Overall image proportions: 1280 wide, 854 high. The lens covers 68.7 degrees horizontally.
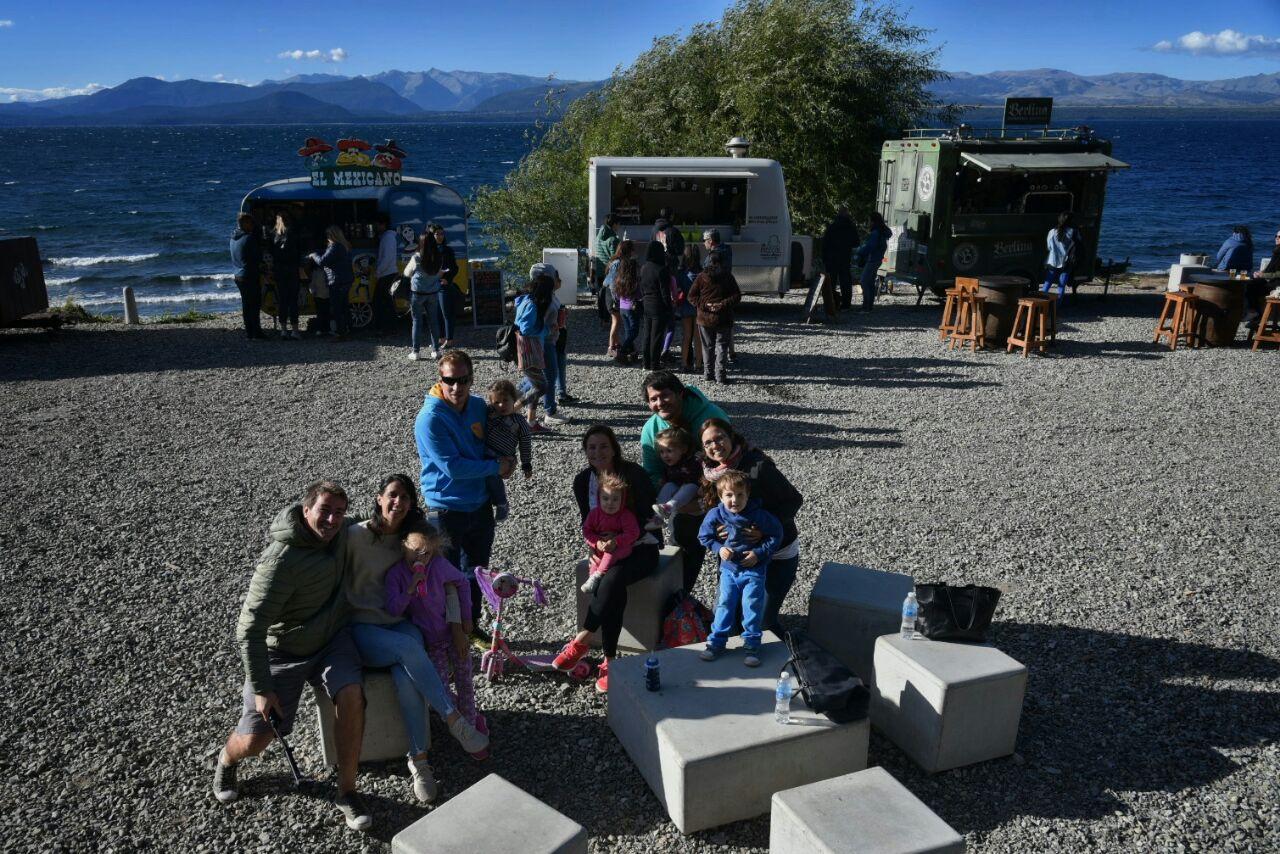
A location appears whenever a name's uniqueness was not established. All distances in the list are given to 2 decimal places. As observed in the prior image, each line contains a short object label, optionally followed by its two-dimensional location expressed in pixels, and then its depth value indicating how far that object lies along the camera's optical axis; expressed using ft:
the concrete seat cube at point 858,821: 11.49
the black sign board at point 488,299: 47.01
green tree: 64.59
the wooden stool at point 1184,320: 43.62
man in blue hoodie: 16.81
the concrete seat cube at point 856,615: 16.88
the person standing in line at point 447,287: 40.30
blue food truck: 46.39
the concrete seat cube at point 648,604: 17.31
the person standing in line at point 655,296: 36.40
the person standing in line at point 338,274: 43.50
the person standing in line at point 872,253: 51.83
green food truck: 50.52
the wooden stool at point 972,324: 43.47
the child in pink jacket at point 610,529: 16.25
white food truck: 48.83
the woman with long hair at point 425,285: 38.04
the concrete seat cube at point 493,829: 11.30
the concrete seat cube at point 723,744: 13.12
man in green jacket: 13.17
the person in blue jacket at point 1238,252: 51.26
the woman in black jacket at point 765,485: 16.21
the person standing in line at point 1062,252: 49.29
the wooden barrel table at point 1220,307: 43.11
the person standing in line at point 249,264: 43.52
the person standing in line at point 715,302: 35.58
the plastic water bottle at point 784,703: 13.58
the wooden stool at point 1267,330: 43.24
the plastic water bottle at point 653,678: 14.44
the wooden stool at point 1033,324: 42.29
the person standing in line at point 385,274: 45.44
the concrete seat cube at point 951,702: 14.28
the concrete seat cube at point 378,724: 14.16
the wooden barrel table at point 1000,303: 43.39
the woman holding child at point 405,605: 14.05
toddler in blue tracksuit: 15.46
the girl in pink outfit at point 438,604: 14.29
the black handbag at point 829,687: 13.61
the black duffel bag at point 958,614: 15.25
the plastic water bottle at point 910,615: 15.48
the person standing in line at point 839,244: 50.29
